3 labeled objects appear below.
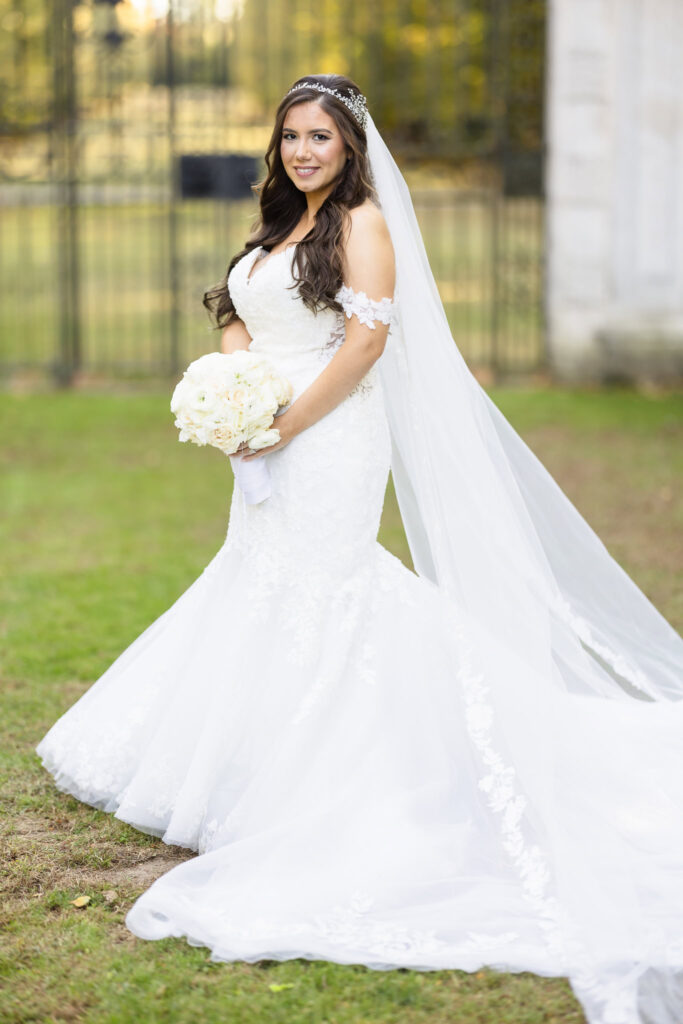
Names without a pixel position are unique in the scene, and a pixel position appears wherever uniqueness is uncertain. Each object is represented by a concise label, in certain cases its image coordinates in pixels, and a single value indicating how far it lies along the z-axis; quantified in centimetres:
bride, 335
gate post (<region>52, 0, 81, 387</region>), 1154
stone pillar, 1111
